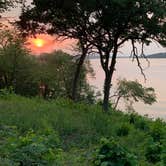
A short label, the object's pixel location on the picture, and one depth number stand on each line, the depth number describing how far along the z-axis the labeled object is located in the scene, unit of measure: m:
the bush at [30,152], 3.68
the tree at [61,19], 11.51
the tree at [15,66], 28.76
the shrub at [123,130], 8.73
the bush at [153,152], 5.98
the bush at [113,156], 4.63
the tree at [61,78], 30.26
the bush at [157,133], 6.71
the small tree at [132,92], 34.33
